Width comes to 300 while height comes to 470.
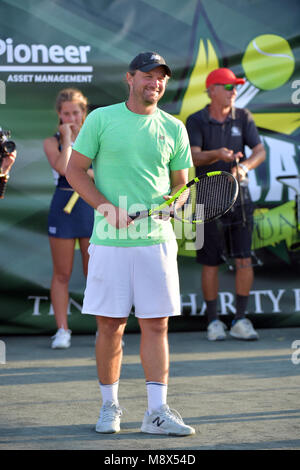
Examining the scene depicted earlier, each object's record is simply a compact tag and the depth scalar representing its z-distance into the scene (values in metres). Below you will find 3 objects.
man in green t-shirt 8.20
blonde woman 12.63
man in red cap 13.23
